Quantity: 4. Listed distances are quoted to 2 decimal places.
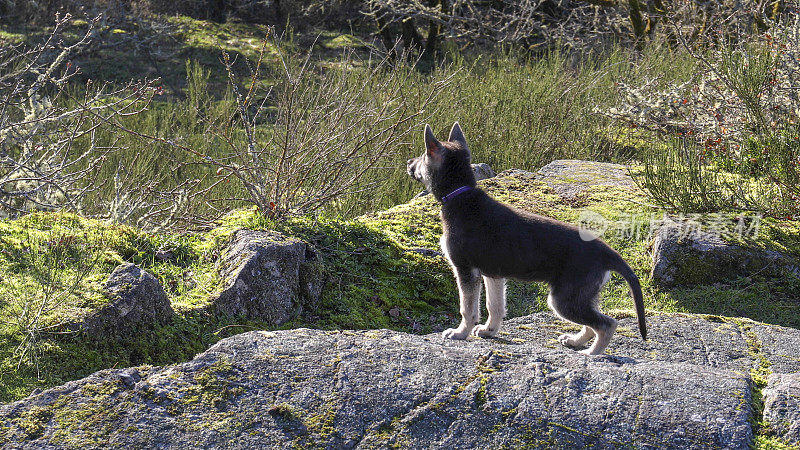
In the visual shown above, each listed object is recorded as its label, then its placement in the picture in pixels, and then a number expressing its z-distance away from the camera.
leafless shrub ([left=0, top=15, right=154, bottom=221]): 11.73
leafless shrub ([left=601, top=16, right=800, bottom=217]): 13.05
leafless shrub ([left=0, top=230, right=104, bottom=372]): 8.30
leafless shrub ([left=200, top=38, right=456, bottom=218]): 11.81
